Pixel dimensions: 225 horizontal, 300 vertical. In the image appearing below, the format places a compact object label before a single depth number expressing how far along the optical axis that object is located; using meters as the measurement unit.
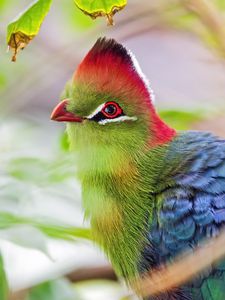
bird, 3.40
